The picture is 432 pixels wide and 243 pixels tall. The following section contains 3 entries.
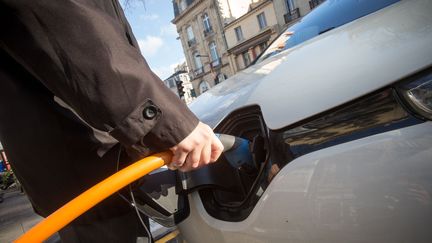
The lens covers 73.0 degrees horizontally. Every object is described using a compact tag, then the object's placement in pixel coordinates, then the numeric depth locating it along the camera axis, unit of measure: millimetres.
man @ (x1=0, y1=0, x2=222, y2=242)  704
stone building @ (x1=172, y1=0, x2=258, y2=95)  28609
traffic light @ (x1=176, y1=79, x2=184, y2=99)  14203
